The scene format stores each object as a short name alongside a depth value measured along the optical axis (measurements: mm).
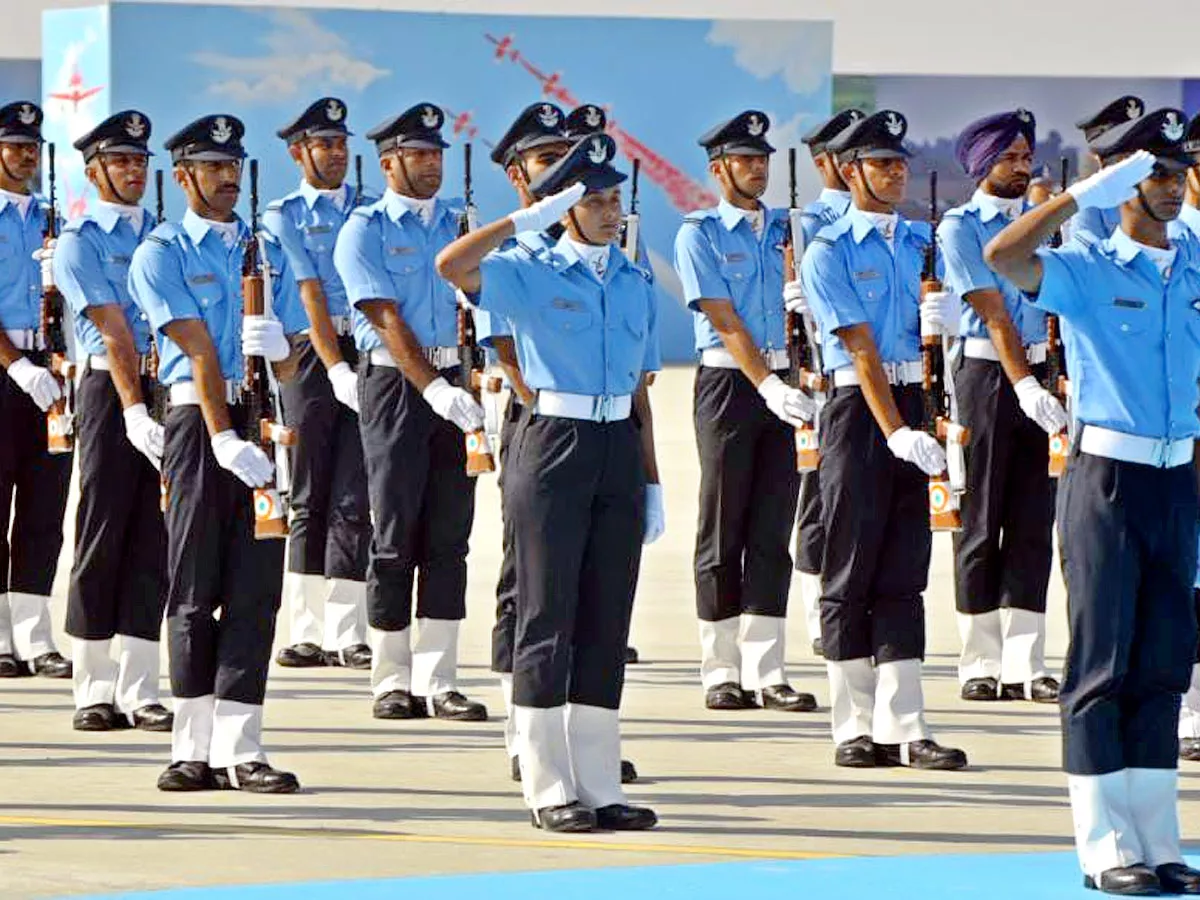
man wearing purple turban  21818
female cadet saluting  17100
